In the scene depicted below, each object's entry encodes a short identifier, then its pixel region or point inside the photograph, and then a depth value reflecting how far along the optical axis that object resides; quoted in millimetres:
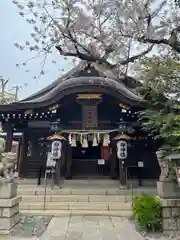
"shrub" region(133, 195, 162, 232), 4120
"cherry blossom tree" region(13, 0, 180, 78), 5787
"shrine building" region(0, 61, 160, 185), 7740
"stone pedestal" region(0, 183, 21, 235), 4133
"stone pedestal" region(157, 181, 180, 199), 4240
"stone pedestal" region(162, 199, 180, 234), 4131
